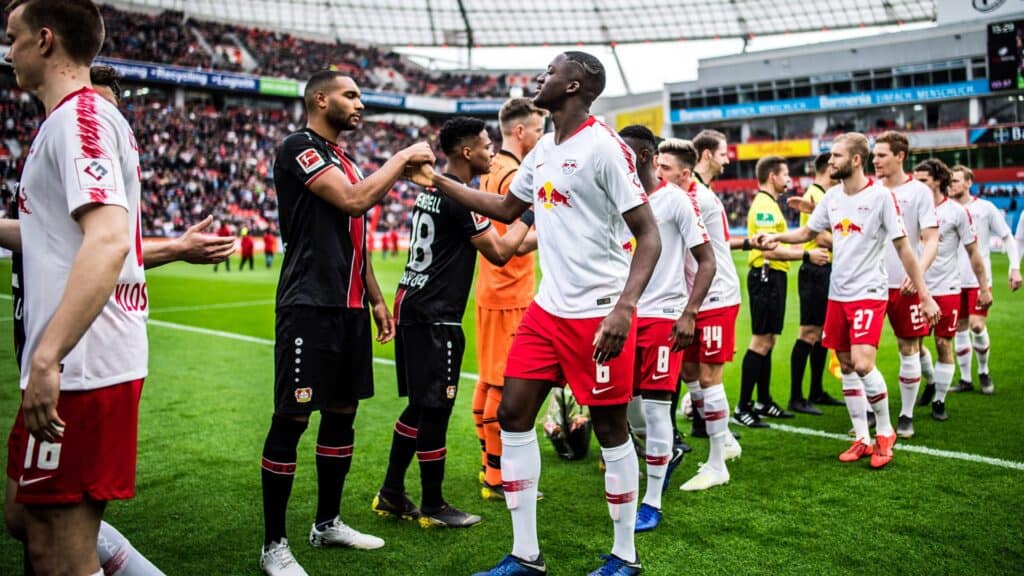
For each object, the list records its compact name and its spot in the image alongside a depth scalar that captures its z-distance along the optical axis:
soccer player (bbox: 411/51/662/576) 3.42
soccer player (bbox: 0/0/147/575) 2.14
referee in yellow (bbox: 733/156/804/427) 6.70
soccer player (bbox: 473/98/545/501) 4.95
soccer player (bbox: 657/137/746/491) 5.07
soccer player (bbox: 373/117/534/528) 4.26
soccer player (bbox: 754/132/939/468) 5.40
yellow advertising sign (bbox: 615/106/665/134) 56.03
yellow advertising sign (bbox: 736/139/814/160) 49.88
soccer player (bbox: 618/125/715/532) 4.41
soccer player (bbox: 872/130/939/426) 6.12
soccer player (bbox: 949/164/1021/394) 7.95
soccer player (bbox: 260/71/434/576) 3.55
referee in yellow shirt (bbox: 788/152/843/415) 7.07
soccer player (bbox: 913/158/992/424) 6.91
